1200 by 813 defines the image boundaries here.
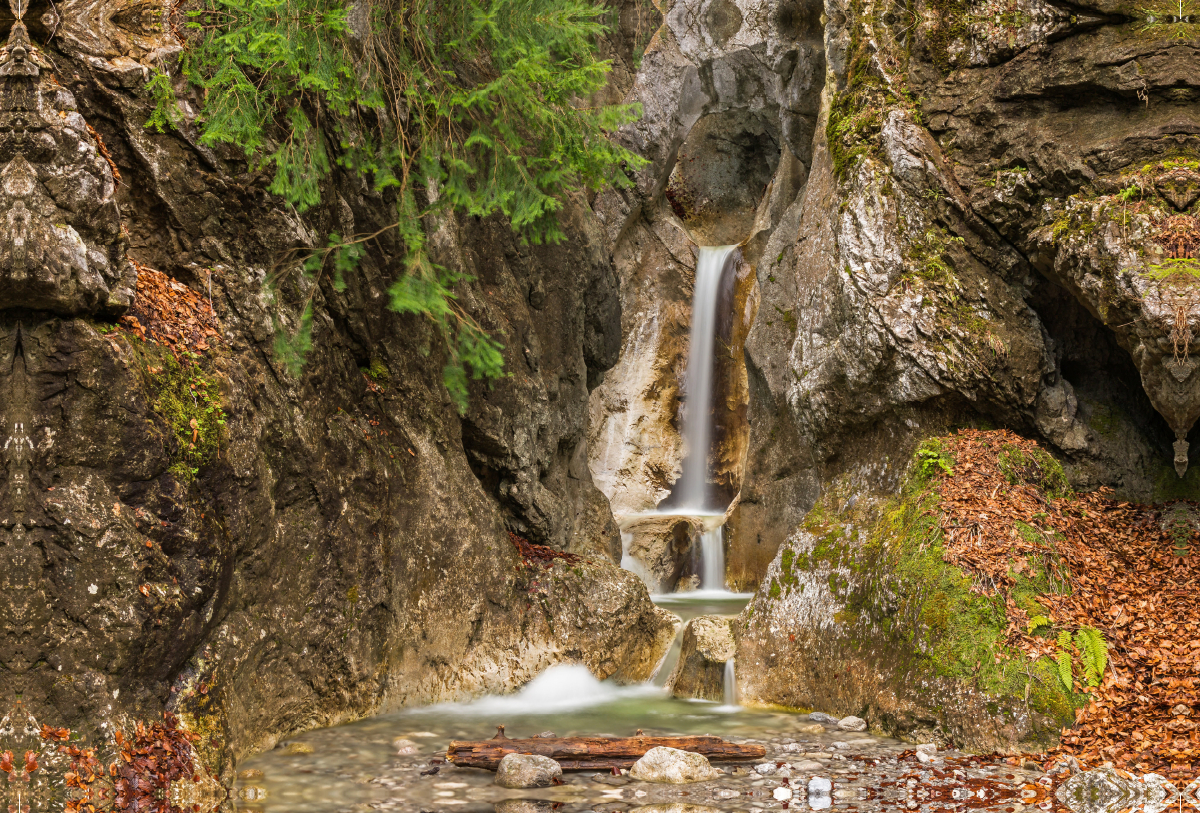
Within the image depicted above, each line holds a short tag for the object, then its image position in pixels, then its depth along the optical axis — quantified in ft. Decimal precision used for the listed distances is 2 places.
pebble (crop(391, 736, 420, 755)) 23.25
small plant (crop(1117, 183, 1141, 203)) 27.27
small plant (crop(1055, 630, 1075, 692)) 21.76
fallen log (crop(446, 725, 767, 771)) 22.04
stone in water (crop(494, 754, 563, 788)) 20.72
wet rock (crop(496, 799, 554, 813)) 18.85
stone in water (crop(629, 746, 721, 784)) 21.02
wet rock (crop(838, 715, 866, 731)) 25.27
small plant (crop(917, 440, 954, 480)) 29.07
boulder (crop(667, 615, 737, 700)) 31.01
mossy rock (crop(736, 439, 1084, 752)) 22.34
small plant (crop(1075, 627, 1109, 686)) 21.99
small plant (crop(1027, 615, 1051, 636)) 23.25
